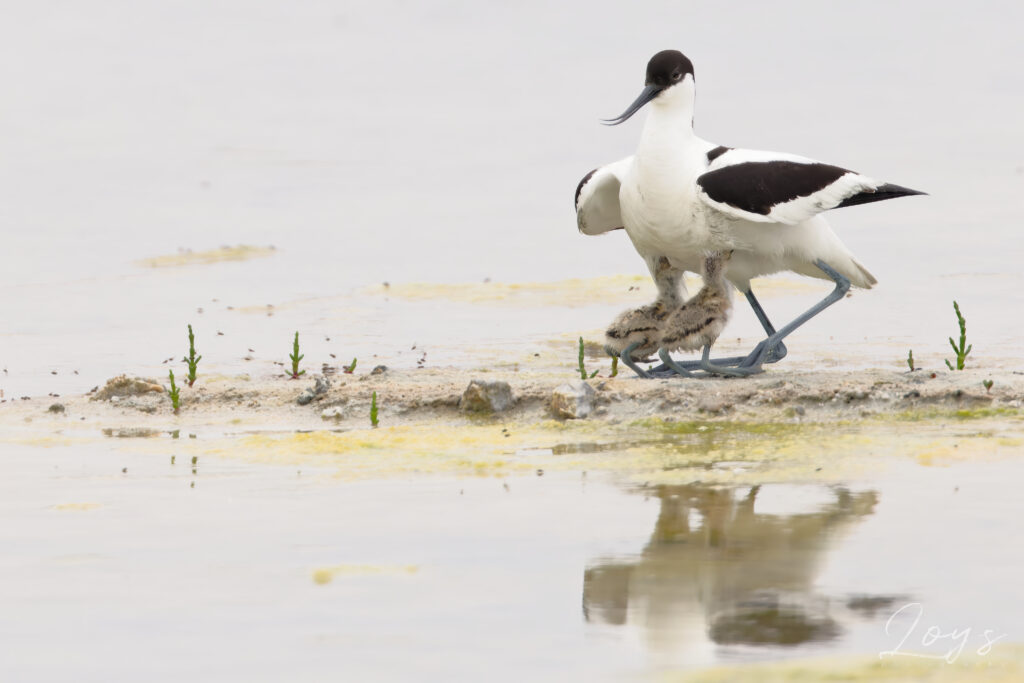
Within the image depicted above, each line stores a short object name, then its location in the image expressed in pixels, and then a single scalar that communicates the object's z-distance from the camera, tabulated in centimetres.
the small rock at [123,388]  1802
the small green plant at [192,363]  1856
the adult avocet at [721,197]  1683
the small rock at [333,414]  1705
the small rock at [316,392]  1763
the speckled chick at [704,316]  1723
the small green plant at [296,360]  1890
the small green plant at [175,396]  1744
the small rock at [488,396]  1661
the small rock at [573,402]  1597
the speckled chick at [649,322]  1770
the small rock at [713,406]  1587
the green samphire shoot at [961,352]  1786
